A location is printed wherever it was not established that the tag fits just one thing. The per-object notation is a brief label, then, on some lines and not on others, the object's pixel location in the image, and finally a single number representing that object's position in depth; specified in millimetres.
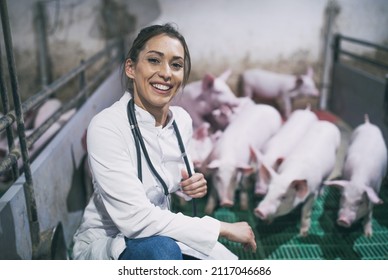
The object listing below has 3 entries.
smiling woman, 1086
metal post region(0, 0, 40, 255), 1174
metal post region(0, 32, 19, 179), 1228
